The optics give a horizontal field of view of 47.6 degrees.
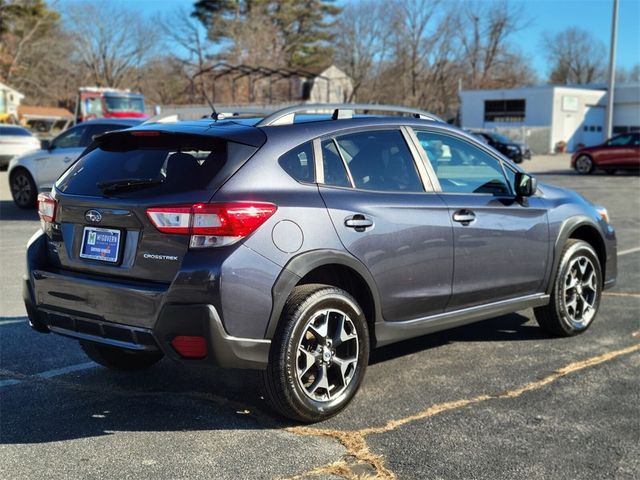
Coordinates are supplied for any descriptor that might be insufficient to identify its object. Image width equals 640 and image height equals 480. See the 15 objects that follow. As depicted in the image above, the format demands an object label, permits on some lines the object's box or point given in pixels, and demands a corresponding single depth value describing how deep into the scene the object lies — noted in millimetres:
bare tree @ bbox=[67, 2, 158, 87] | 72000
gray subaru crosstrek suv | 3682
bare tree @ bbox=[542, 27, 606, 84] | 100188
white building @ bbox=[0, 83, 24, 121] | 68331
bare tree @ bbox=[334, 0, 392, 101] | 64188
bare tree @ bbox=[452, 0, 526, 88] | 74625
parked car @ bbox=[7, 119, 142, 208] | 13367
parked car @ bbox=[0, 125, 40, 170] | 24312
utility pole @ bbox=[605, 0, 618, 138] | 29234
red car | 26500
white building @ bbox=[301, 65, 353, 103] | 55500
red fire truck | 31438
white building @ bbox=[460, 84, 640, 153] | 51875
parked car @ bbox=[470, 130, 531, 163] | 35062
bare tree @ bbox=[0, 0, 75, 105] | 64938
